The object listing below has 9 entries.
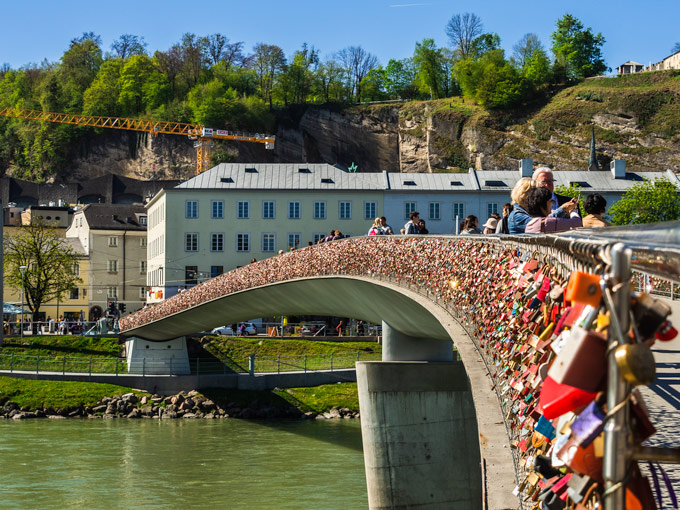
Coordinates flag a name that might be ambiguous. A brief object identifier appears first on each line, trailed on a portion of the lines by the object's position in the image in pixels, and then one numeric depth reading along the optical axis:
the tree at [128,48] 149.75
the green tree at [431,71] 132.75
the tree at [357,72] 138.00
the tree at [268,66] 133.38
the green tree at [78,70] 133.75
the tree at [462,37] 137.50
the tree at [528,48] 130.75
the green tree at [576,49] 125.19
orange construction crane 115.00
